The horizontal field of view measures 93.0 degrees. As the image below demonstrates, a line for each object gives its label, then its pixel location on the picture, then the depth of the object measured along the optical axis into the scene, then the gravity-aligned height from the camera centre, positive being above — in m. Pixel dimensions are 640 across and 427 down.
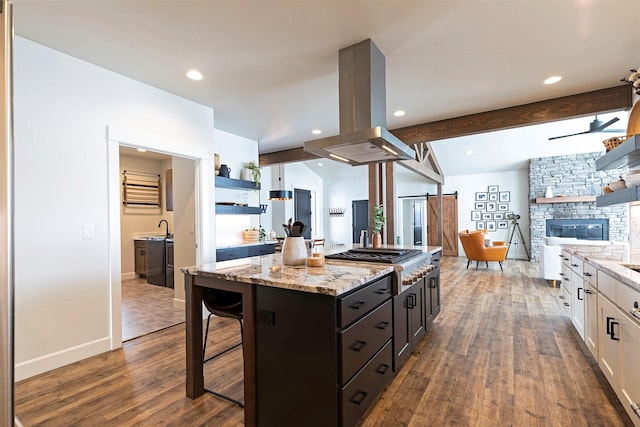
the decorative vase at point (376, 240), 3.29 -0.29
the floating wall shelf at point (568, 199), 7.51 +0.31
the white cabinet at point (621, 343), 1.58 -0.78
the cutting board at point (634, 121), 2.19 +0.66
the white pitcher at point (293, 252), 2.06 -0.25
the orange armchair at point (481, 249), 6.57 -0.80
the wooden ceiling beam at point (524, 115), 3.31 +1.21
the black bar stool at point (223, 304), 2.00 -0.63
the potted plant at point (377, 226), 3.30 -0.15
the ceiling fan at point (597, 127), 4.02 +1.17
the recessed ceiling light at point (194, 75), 2.86 +1.35
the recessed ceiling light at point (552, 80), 3.03 +1.34
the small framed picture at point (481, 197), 9.11 +0.47
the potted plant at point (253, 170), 4.87 +0.73
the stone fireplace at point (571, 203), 7.38 +0.29
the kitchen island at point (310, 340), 1.47 -0.66
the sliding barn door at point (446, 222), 9.45 -0.29
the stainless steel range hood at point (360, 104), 2.35 +0.88
